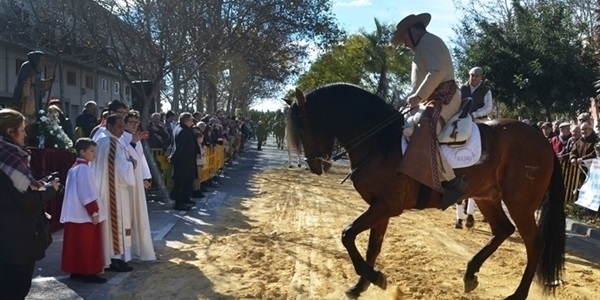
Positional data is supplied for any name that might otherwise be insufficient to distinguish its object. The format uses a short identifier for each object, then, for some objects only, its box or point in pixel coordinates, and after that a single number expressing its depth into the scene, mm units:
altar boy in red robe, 6301
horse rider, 6000
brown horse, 6051
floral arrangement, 9406
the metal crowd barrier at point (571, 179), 11992
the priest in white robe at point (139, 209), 7426
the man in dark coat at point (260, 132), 38188
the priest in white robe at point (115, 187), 6977
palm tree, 42719
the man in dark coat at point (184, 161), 12484
